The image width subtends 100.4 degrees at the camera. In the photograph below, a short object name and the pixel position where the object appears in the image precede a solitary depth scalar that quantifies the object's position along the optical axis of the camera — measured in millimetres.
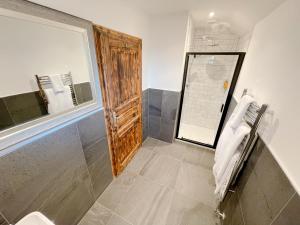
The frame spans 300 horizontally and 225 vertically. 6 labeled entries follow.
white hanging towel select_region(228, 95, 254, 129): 1112
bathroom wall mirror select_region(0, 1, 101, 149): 650
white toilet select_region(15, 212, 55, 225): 702
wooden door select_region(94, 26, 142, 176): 1232
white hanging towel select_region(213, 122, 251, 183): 1039
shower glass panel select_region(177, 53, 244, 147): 2635
